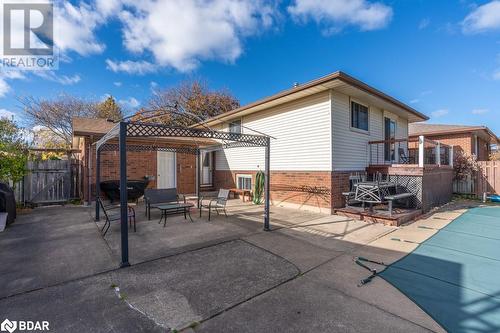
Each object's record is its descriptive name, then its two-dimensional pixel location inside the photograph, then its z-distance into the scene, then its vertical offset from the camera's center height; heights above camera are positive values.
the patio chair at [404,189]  8.36 -0.82
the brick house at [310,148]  8.12 +0.85
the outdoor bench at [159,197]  7.62 -0.99
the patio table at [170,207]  6.86 -1.20
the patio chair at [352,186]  8.04 -0.72
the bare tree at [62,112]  21.59 +5.81
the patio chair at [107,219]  5.61 -1.26
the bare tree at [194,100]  25.39 +7.79
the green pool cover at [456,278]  2.57 -1.68
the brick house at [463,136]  14.16 +2.12
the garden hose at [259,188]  10.70 -0.95
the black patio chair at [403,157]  12.12 +0.54
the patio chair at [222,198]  7.67 -1.04
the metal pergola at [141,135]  3.95 +0.69
